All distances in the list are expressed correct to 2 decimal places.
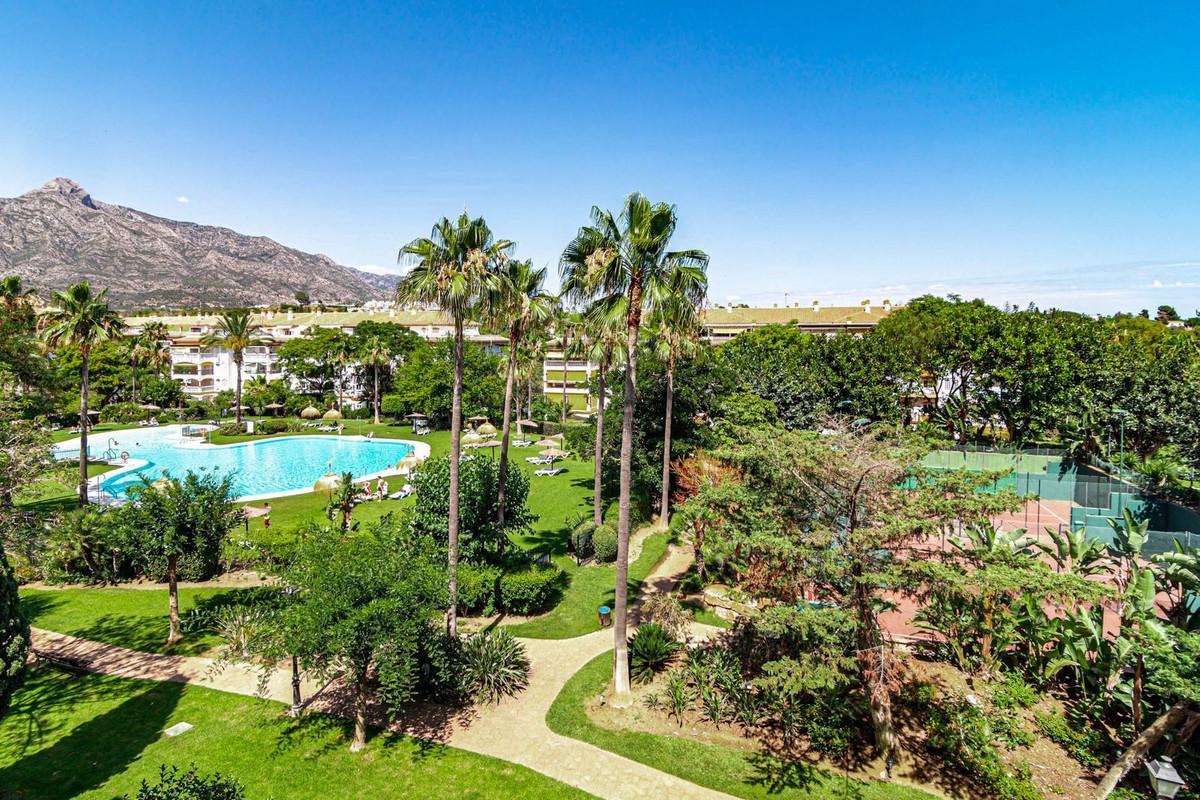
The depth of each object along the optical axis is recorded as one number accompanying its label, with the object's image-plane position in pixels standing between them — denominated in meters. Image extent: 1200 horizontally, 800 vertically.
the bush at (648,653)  15.29
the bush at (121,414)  59.48
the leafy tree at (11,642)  10.53
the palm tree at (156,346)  65.69
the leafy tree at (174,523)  15.84
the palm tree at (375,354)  62.38
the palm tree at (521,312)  19.39
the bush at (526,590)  18.91
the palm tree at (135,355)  62.62
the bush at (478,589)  18.28
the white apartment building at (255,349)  77.31
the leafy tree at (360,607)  10.95
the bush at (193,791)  6.12
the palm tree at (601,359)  23.27
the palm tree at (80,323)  25.77
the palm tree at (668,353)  25.98
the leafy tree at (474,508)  18.45
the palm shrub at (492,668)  14.40
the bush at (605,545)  23.77
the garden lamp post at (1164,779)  8.22
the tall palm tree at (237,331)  54.28
